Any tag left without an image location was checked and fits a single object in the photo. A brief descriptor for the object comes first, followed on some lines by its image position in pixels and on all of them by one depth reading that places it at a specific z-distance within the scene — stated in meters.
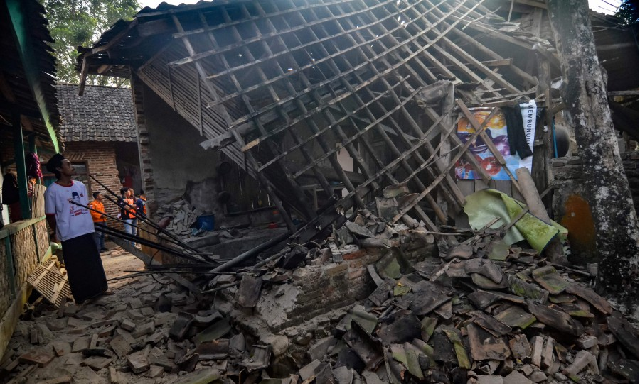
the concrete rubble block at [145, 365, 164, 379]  3.56
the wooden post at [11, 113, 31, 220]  5.32
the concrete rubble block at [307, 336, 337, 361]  3.87
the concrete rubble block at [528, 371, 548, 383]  3.27
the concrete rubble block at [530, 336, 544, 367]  3.41
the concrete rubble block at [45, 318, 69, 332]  4.41
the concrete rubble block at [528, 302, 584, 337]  3.68
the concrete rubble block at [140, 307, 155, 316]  5.02
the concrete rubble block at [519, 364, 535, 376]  3.31
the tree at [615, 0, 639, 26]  6.32
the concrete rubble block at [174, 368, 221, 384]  3.35
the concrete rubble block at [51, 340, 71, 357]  3.84
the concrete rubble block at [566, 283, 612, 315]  4.01
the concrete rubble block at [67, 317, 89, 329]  4.47
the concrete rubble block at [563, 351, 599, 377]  3.39
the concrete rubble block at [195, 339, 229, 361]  3.77
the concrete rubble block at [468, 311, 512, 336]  3.63
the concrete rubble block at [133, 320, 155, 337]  4.35
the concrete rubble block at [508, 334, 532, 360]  3.46
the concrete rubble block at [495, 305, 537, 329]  3.73
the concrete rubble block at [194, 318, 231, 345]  4.13
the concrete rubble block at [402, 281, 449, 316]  4.03
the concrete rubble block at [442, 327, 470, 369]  3.39
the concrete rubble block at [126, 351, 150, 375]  3.60
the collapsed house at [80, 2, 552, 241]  5.46
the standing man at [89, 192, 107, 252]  9.27
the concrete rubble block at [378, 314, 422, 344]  3.75
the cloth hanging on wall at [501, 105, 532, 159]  6.24
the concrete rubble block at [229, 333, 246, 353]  3.85
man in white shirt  4.82
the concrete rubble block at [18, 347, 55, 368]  3.56
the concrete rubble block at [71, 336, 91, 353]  3.90
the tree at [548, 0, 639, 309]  4.36
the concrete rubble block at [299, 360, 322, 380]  3.50
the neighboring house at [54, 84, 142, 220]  13.38
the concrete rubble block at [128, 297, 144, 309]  5.28
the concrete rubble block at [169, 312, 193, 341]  4.21
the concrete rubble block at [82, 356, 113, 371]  3.64
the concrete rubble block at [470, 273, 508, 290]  4.27
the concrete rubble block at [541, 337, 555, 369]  3.39
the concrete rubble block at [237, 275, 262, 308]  4.09
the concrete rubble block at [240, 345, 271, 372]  3.55
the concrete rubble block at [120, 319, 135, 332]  4.43
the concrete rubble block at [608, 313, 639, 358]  3.68
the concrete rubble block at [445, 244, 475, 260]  5.00
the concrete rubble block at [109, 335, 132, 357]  3.94
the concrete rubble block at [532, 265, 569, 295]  4.22
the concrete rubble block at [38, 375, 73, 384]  3.30
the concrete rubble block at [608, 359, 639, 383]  3.42
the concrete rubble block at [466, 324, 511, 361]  3.40
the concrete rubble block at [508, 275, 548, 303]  4.09
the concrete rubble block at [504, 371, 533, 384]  3.19
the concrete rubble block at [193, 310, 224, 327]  4.34
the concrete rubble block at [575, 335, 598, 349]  3.64
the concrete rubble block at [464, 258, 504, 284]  4.35
